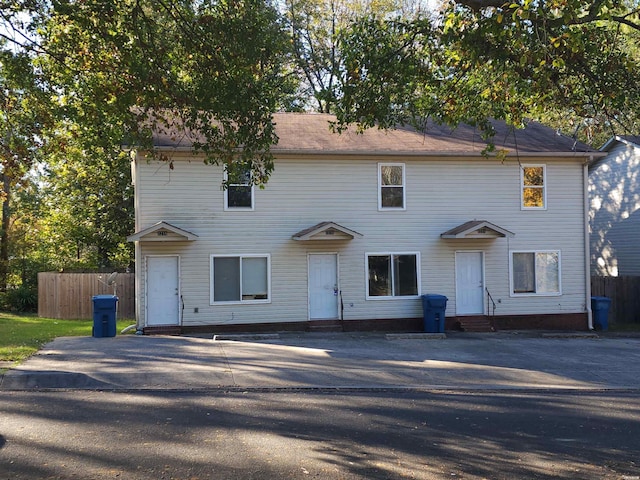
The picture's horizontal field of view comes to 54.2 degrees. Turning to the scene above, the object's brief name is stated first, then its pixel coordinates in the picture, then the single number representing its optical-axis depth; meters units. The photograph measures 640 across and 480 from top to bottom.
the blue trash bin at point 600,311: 20.73
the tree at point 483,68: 8.86
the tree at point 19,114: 10.57
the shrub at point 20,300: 28.11
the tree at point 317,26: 31.45
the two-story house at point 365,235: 17.75
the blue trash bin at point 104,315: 15.53
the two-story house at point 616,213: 24.59
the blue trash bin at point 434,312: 18.58
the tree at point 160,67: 9.91
